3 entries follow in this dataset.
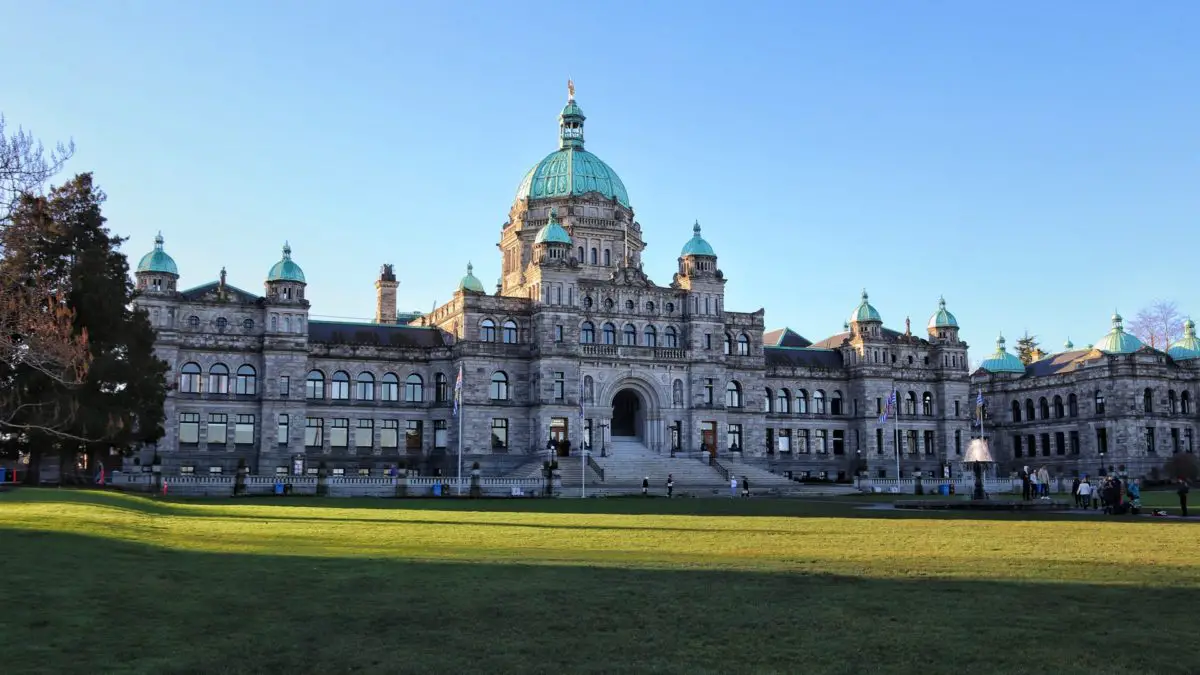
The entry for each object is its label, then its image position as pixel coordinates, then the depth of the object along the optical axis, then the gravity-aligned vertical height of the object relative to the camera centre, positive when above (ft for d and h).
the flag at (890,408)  265.95 +13.18
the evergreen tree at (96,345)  159.74 +20.33
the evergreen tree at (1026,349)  455.22 +46.87
